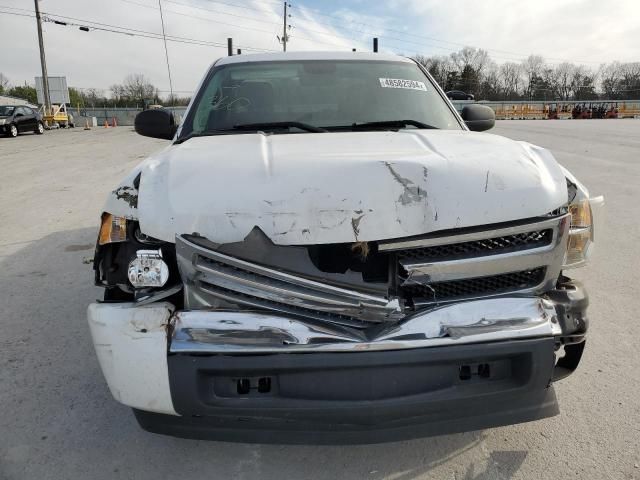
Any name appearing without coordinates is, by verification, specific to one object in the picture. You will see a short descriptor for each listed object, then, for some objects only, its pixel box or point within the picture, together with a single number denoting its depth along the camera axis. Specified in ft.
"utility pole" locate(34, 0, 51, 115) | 108.37
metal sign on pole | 114.60
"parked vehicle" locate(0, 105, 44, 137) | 76.64
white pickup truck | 5.58
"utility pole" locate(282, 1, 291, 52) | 170.87
